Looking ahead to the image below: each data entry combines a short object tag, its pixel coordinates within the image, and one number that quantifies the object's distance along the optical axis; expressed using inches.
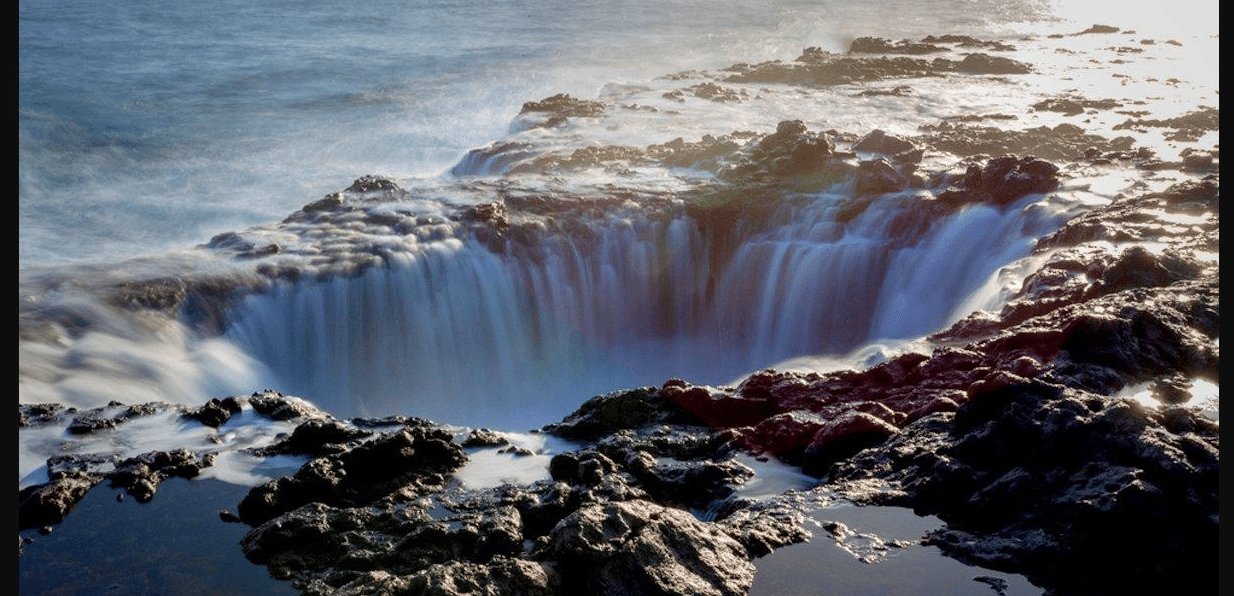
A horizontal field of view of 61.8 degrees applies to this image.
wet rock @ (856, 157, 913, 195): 666.2
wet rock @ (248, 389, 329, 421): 378.6
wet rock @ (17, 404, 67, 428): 366.6
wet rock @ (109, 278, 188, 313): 513.0
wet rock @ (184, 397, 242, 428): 371.2
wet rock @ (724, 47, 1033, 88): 1175.6
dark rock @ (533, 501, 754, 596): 223.1
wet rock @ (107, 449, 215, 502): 309.0
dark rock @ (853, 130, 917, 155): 732.7
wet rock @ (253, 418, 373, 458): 339.0
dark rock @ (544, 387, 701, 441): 358.0
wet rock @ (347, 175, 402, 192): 682.8
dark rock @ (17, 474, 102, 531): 289.1
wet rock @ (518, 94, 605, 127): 982.8
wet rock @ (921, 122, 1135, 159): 739.4
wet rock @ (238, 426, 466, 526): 290.8
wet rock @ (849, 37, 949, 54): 1347.2
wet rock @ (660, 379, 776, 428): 350.6
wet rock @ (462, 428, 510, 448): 346.0
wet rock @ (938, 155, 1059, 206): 613.0
